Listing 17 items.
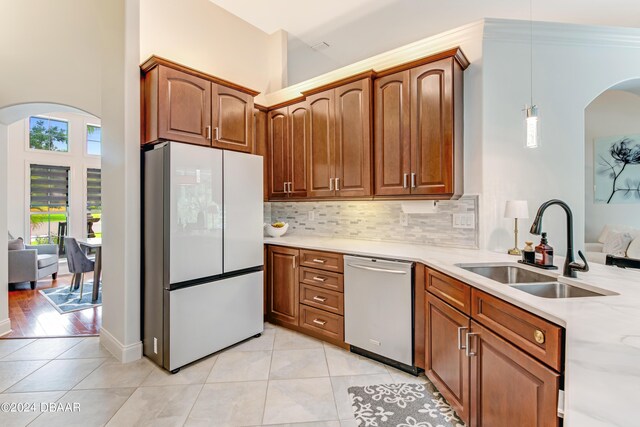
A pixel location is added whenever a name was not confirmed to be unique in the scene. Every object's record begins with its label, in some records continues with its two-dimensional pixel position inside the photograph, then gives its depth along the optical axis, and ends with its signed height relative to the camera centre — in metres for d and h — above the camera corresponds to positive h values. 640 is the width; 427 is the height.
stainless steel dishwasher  2.18 -0.79
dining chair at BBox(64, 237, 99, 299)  4.11 -0.70
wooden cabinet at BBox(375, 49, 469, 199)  2.30 +0.69
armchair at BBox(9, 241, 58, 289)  4.36 -0.86
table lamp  2.14 +0.00
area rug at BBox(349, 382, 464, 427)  1.74 -1.25
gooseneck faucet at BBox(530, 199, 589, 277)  1.48 -0.26
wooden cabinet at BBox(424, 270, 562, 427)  1.09 -0.70
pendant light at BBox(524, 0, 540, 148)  1.81 +0.52
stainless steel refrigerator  2.24 -0.33
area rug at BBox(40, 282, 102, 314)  3.78 -1.24
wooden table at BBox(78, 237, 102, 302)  3.85 -0.75
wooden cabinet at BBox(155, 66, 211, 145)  2.33 +0.86
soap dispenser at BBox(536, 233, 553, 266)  1.72 -0.26
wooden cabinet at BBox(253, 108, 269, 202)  3.52 +0.84
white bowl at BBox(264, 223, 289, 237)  3.44 -0.24
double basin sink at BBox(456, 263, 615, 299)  1.45 -0.40
